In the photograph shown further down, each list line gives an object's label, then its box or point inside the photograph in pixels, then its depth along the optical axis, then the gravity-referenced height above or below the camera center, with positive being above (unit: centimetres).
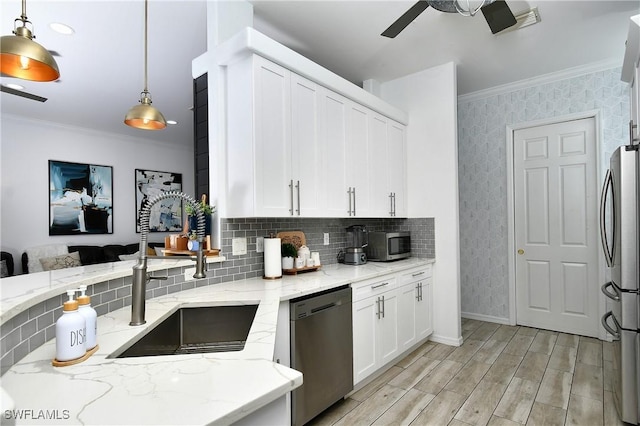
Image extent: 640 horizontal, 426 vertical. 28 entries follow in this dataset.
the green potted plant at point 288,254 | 266 -30
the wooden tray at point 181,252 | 216 -22
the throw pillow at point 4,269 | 449 -65
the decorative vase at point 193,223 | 226 -4
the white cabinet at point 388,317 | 254 -86
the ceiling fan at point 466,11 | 191 +124
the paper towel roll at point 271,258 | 249 -30
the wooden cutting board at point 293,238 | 284 -18
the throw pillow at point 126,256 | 524 -59
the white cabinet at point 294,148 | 224 +50
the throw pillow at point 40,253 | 486 -49
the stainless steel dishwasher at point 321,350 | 202 -84
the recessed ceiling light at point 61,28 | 277 +154
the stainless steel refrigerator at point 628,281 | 205 -42
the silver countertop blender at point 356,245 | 325 -31
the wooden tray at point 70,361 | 99 -41
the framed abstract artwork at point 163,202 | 626 +37
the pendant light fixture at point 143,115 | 268 +80
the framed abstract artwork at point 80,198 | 527 +32
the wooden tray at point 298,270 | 266 -43
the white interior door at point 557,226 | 366 -16
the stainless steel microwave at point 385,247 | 335 -32
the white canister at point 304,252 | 278 -30
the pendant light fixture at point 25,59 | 142 +71
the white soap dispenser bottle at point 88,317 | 108 -31
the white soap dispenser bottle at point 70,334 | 100 -34
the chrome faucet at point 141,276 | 136 -23
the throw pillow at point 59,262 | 475 -59
